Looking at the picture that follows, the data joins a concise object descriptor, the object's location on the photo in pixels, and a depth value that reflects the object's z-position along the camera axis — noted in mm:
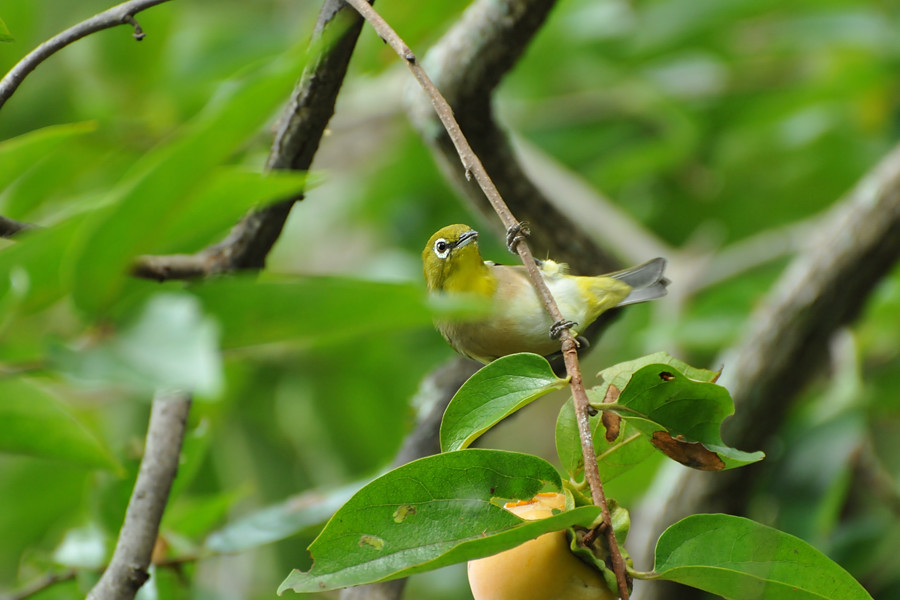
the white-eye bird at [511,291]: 6105
